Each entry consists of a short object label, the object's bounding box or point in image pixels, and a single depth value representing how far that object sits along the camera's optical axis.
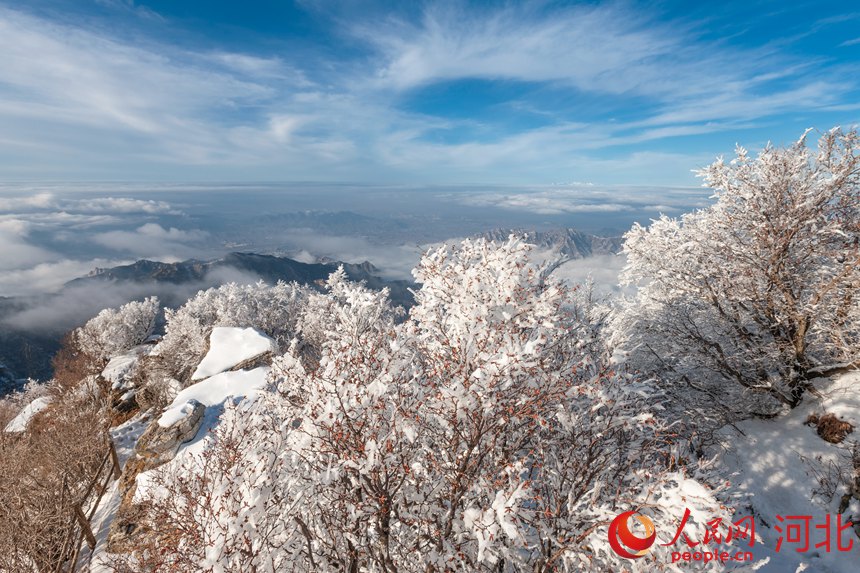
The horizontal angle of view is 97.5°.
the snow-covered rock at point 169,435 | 20.64
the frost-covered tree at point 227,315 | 40.91
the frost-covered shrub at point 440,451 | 6.85
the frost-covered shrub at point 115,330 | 66.56
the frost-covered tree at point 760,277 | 13.30
